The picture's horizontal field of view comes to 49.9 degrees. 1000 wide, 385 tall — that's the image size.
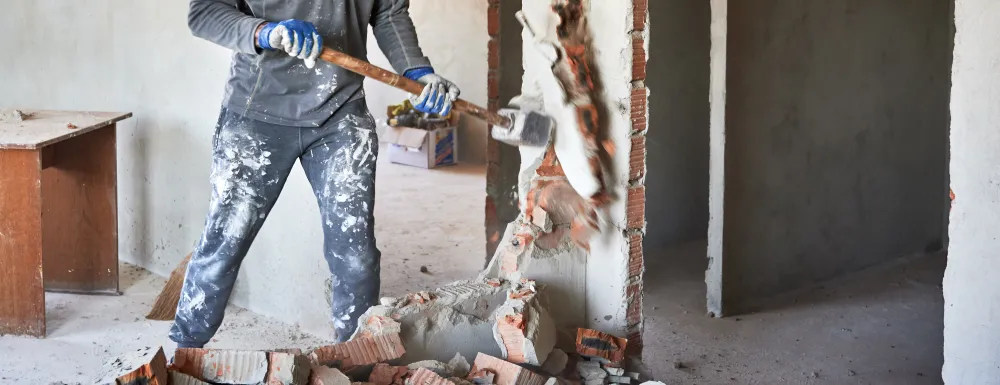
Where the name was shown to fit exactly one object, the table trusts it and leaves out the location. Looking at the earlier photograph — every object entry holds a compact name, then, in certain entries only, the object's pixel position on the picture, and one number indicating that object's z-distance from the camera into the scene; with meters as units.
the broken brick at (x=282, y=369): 2.62
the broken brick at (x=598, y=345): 3.35
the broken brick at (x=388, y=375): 2.87
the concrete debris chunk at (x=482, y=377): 2.93
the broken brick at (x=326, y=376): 2.70
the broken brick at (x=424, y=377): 2.83
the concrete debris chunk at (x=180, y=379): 2.55
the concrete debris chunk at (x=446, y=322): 3.10
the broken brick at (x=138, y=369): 2.44
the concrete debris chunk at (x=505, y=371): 2.91
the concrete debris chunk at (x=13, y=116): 4.68
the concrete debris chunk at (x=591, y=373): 3.22
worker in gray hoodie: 3.36
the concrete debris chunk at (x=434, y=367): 2.92
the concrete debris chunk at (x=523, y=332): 3.10
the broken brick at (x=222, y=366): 2.63
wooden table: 4.37
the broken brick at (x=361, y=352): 2.88
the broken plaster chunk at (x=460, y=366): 3.00
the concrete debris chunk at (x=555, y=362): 3.24
